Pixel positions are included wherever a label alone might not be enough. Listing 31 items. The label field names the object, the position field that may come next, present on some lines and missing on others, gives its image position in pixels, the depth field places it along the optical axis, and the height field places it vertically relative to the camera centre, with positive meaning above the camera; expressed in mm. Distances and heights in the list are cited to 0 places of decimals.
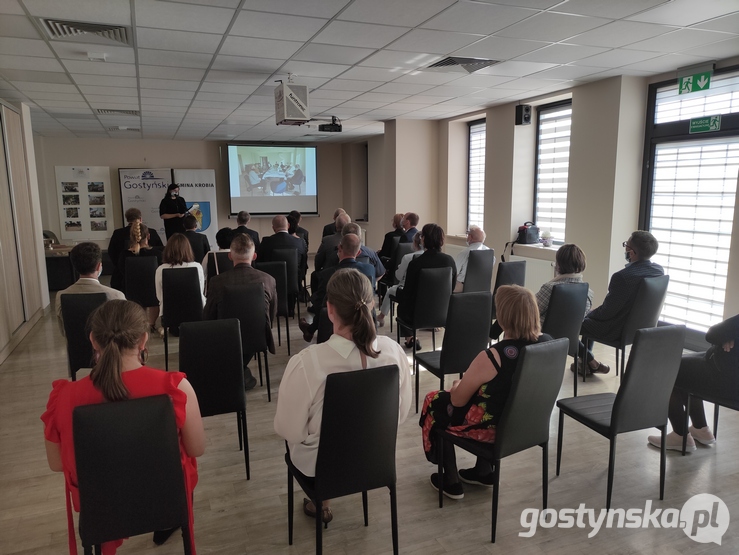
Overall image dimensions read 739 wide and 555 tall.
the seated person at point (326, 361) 1971 -640
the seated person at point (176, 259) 4617 -565
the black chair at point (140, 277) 5203 -804
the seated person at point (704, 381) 2787 -1060
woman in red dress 1714 -634
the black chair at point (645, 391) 2461 -972
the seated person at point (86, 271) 3568 -514
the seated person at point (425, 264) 4426 -625
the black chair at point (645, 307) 3736 -852
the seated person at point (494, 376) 2295 -804
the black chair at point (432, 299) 4316 -880
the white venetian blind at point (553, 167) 6957 +341
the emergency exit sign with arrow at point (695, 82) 4961 +1036
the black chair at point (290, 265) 5508 -749
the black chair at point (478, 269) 5214 -771
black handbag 7414 -599
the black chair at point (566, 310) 3658 -841
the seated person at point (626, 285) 3840 -692
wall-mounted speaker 7141 +1063
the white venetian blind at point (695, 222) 5027 -327
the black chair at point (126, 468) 1628 -876
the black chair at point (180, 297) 4391 -857
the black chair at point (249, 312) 3684 -830
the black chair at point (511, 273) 4617 -724
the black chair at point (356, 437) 1904 -918
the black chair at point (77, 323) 3500 -847
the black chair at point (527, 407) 2227 -954
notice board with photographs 10867 -99
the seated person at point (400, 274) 5496 -858
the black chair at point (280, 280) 4922 -808
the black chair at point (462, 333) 3301 -901
